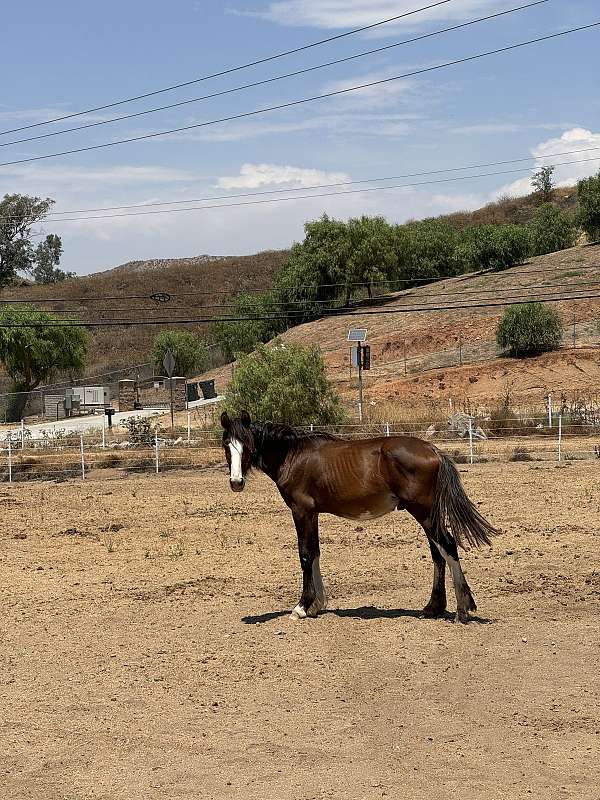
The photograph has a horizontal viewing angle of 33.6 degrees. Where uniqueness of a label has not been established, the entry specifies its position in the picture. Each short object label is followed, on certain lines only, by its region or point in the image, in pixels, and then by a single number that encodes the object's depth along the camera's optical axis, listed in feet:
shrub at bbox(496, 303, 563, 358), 150.82
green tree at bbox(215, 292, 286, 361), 215.51
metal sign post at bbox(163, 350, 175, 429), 126.31
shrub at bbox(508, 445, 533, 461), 84.02
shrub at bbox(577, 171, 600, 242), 252.42
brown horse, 32.63
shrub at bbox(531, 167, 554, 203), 398.01
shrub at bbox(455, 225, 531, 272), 238.68
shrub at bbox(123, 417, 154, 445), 104.42
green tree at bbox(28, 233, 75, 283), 423.64
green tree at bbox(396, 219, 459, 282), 242.78
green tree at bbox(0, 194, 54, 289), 345.72
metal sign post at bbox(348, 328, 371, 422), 105.29
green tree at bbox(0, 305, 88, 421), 180.04
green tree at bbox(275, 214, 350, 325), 220.43
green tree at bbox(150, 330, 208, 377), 209.15
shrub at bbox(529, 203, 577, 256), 258.16
